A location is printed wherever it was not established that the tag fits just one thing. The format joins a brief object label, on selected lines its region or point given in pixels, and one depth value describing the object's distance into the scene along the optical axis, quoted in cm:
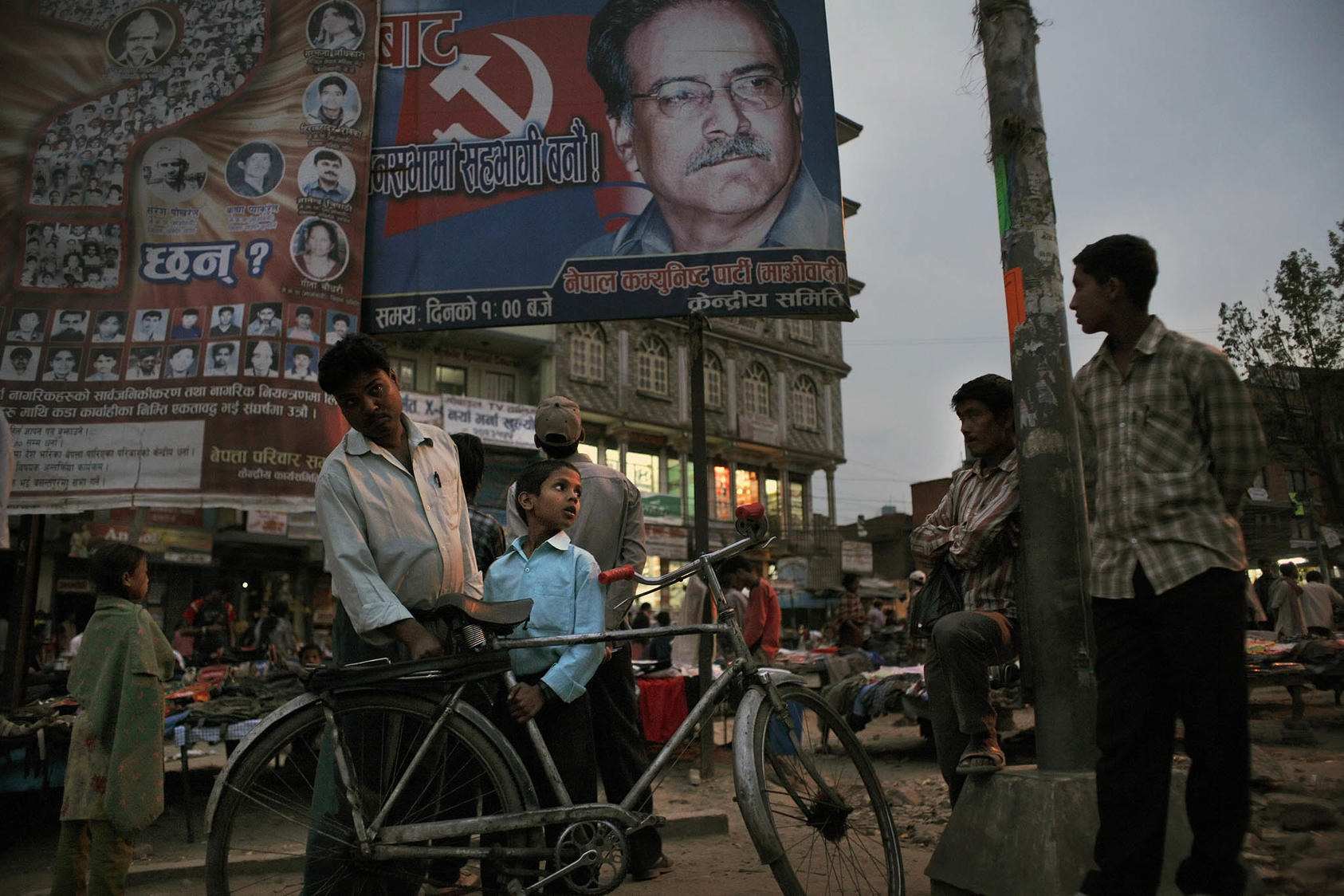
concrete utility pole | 276
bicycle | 241
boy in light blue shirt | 273
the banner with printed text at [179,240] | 571
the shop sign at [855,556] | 3166
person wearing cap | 331
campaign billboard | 607
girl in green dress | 338
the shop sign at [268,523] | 1859
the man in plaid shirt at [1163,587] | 224
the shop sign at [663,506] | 2616
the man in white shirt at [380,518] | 255
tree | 1789
